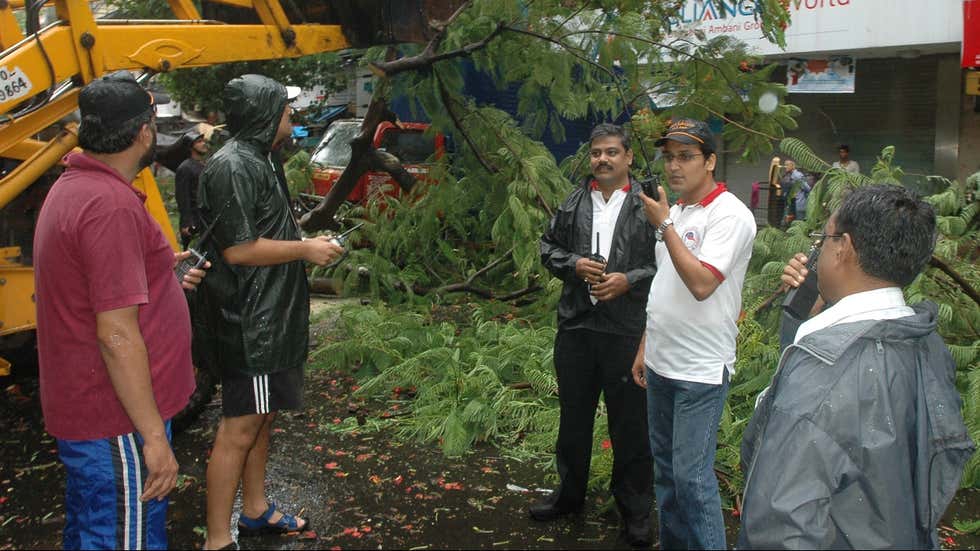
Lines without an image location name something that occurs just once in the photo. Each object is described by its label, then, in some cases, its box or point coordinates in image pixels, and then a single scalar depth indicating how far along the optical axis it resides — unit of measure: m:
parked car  11.15
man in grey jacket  1.85
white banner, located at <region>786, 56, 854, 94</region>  16.30
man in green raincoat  3.56
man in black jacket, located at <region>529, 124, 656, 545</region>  3.98
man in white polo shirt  3.24
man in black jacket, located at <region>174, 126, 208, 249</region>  6.97
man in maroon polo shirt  2.57
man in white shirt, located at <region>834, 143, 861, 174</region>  15.22
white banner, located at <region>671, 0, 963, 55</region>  14.55
